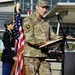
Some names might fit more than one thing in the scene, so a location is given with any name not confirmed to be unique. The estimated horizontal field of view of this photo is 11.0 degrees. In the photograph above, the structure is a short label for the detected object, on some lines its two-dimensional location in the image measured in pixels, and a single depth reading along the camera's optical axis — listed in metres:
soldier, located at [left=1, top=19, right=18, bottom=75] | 7.09
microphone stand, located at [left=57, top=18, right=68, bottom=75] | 5.89
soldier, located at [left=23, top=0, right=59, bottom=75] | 5.93
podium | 5.76
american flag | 6.61
